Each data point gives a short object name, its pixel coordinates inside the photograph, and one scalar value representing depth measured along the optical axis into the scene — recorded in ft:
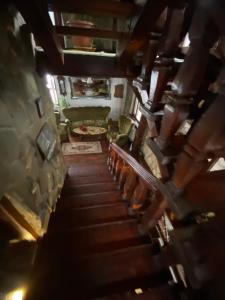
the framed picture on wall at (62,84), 16.06
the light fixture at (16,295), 3.41
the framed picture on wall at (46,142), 5.58
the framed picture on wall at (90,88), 16.81
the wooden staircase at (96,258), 3.90
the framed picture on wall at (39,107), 5.48
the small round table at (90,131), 17.21
